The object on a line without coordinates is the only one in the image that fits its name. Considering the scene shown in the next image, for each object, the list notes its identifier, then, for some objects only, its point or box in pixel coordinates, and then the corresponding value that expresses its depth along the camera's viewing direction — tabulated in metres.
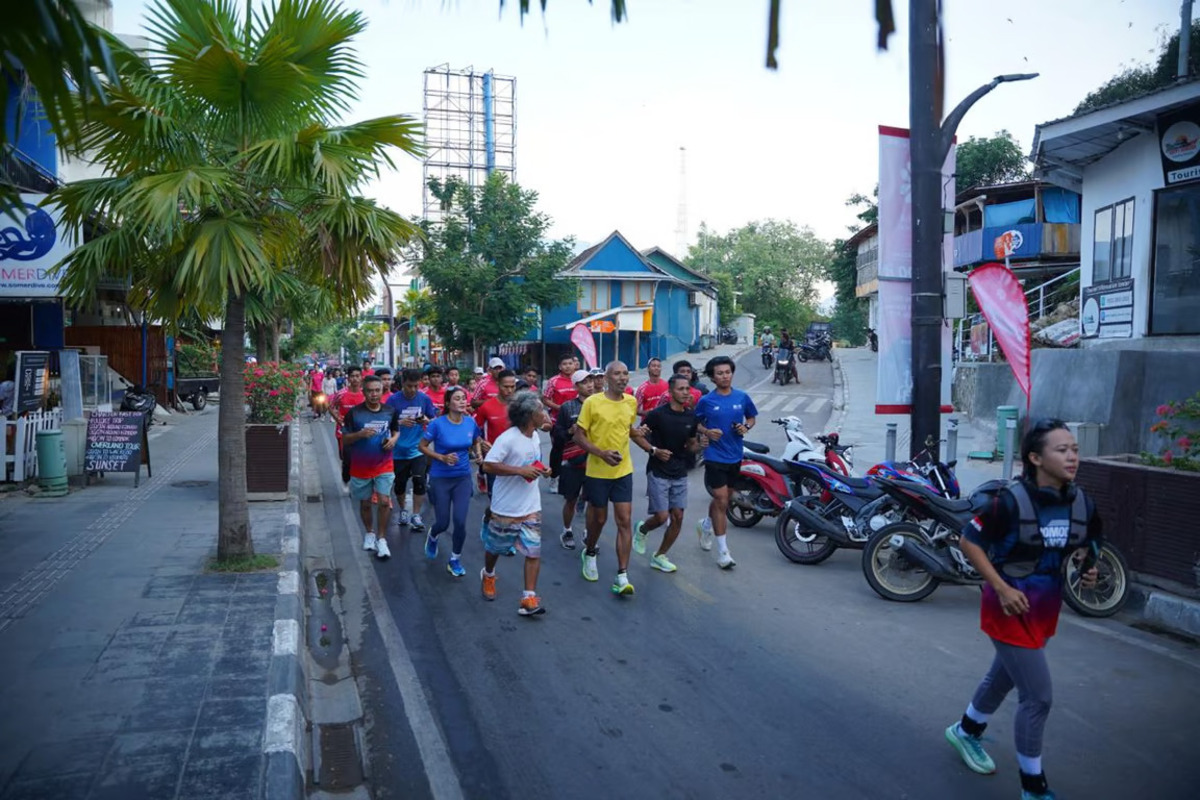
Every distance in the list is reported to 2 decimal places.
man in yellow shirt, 7.40
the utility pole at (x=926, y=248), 8.83
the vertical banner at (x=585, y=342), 23.36
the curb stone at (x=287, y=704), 4.01
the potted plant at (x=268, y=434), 11.16
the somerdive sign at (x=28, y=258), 11.13
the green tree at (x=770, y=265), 67.50
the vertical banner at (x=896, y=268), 9.60
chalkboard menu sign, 11.69
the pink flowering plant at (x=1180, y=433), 6.91
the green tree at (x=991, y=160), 38.78
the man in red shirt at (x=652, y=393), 11.70
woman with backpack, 3.87
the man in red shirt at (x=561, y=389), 11.96
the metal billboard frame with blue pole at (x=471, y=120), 64.38
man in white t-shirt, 6.77
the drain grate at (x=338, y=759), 4.36
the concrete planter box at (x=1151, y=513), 6.72
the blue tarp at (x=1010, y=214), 32.28
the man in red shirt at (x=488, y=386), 10.97
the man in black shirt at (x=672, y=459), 7.93
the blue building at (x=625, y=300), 44.34
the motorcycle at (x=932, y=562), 6.73
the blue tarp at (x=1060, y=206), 31.47
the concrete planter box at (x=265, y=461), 11.16
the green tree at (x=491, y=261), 35.09
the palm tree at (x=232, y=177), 6.39
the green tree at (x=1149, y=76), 28.45
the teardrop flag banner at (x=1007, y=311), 8.51
